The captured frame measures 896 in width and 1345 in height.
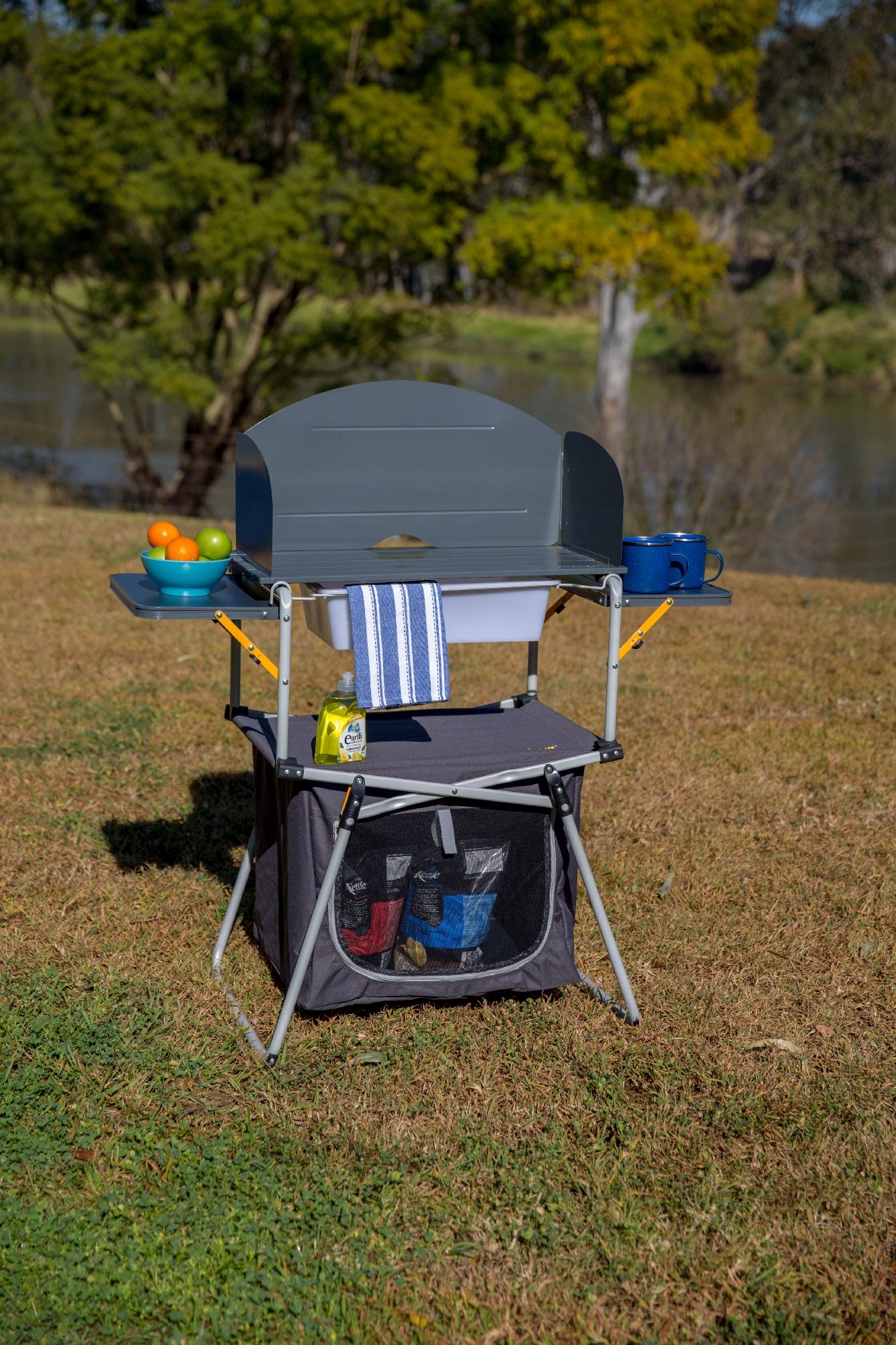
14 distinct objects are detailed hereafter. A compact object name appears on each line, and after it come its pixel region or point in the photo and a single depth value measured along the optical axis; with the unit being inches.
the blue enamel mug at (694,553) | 116.1
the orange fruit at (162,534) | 113.0
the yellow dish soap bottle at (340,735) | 107.3
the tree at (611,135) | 482.6
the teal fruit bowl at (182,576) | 104.3
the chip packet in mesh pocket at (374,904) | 111.3
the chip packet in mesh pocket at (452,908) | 112.9
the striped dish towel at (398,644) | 104.0
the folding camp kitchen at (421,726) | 108.1
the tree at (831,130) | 860.6
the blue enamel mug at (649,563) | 114.3
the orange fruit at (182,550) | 105.2
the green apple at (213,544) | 108.3
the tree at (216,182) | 454.9
